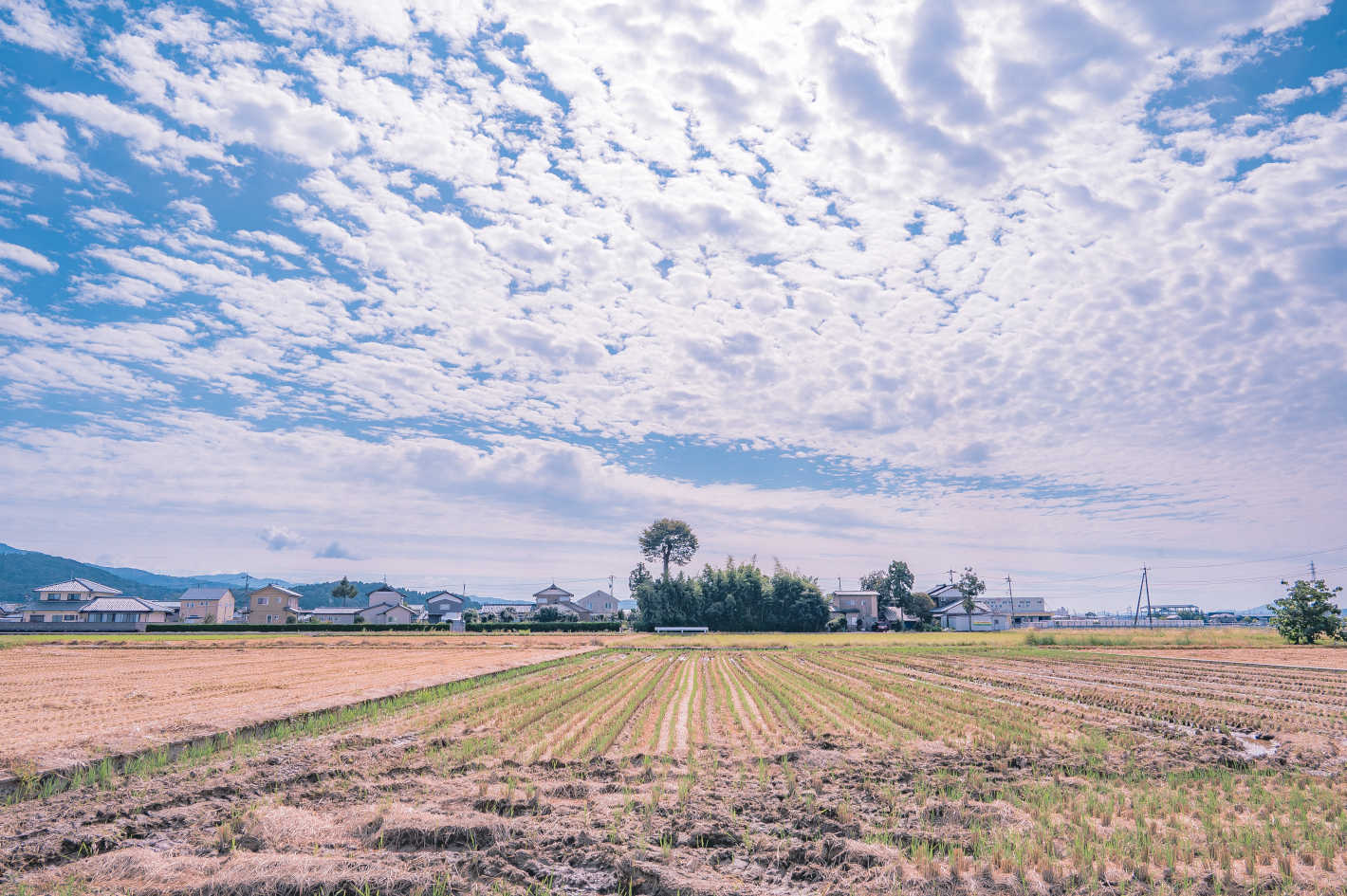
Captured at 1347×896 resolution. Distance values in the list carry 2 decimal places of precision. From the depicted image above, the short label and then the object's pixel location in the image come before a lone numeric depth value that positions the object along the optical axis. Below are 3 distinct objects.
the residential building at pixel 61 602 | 71.06
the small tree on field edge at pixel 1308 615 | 45.09
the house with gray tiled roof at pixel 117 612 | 69.88
